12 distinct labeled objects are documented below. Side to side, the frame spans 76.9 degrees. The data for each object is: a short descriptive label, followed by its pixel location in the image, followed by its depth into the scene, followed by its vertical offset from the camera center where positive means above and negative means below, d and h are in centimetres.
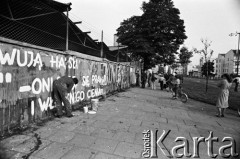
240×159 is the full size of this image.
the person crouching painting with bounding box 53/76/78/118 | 492 -58
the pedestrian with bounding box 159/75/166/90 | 1688 -77
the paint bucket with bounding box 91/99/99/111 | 637 -129
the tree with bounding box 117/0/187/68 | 2105 +580
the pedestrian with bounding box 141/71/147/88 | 1705 -45
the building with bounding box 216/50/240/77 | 8075 +715
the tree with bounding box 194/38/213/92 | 1702 +269
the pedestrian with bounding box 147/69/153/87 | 1842 -18
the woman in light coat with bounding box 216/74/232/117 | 683 -73
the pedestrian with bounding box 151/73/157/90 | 1678 -72
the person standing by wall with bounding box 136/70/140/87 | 1970 -86
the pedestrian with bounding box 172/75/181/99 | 1081 -69
